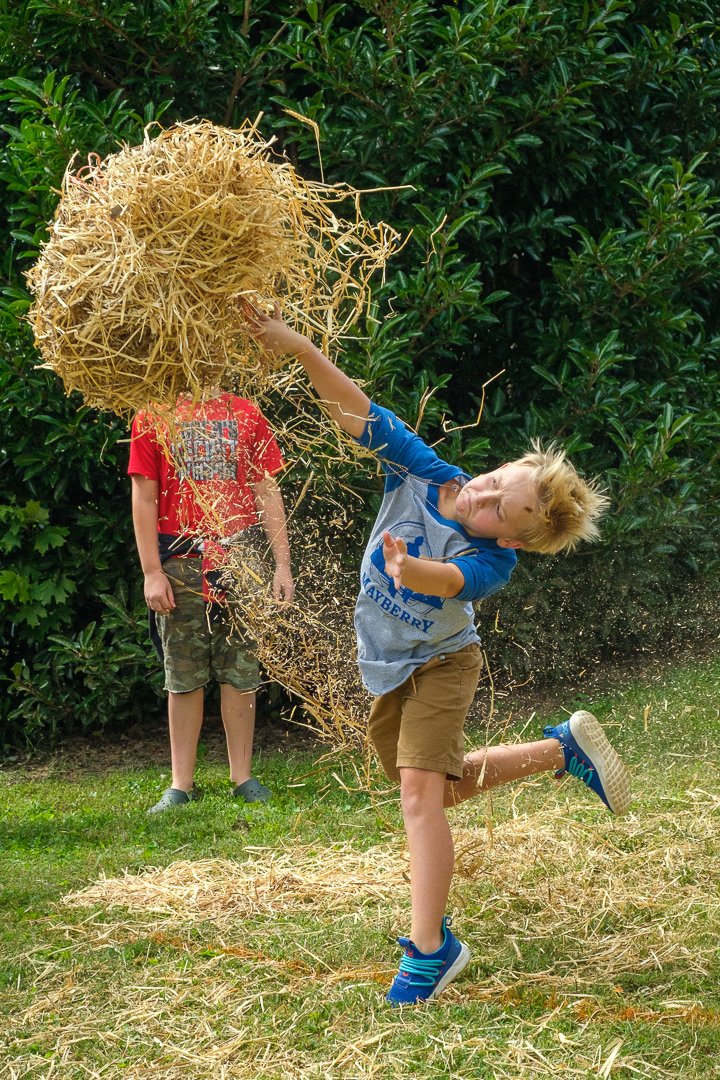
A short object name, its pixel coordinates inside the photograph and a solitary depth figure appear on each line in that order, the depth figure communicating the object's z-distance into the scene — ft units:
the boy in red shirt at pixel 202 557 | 34.47
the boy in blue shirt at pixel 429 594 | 22.84
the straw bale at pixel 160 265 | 22.11
